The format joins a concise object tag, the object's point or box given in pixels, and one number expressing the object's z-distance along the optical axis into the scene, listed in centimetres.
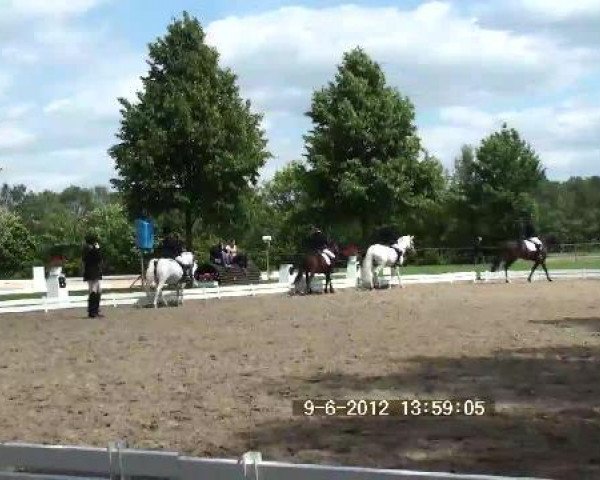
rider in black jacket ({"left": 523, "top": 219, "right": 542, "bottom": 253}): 3412
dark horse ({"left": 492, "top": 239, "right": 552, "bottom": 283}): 3409
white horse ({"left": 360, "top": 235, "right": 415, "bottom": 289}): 3091
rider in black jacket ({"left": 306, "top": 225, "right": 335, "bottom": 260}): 3011
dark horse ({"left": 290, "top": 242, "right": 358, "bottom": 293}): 2969
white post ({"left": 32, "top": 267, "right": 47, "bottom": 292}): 4024
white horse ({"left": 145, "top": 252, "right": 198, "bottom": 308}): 2600
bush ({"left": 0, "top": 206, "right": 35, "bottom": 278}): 6731
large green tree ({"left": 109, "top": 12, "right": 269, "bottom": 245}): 3691
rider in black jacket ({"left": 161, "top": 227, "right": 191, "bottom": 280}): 2641
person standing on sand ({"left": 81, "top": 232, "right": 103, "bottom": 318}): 2273
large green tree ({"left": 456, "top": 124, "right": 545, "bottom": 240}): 6806
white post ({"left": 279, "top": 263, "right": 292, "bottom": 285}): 3538
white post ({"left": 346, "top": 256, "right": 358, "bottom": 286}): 3528
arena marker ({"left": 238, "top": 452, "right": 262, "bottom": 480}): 572
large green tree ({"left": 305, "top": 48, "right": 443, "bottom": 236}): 4678
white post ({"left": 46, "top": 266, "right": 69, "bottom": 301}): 2834
